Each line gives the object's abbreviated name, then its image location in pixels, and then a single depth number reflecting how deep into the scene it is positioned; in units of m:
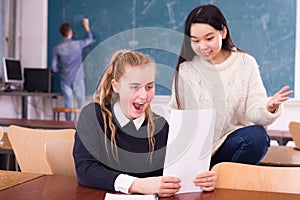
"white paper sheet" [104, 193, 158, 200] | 1.14
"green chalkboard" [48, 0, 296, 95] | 5.70
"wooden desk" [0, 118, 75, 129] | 3.57
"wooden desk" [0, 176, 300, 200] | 1.15
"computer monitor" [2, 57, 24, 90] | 6.14
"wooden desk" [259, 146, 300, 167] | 2.02
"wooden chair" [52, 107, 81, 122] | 5.82
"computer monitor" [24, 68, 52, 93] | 6.34
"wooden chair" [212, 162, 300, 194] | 1.35
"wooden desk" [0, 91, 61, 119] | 5.89
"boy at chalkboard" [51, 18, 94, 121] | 6.30
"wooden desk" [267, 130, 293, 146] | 3.30
